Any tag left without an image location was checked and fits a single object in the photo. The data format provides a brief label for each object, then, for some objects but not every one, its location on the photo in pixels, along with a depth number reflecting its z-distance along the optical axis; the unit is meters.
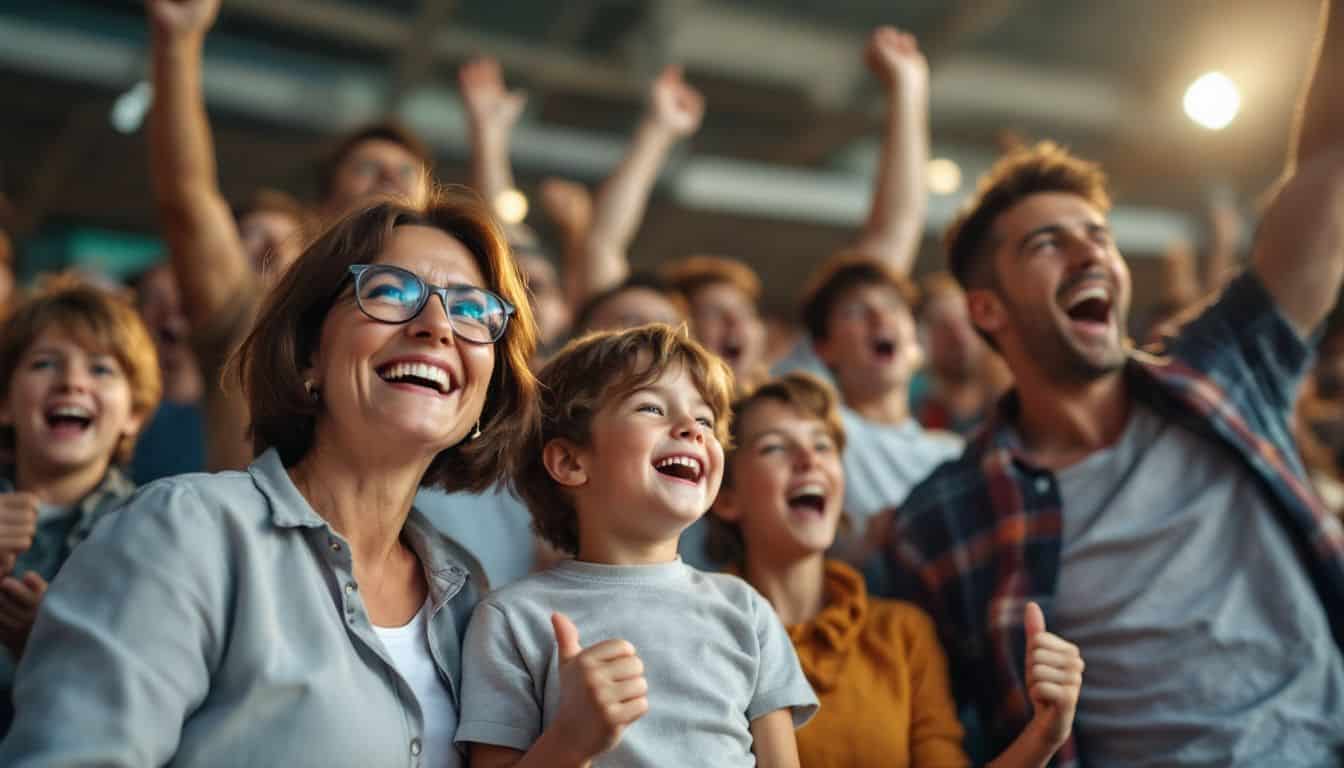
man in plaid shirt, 2.05
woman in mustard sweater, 1.95
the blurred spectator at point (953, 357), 4.39
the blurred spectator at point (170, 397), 2.86
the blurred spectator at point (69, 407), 2.12
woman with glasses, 1.22
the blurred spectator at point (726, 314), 3.38
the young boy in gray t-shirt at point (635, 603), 1.50
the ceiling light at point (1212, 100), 4.22
